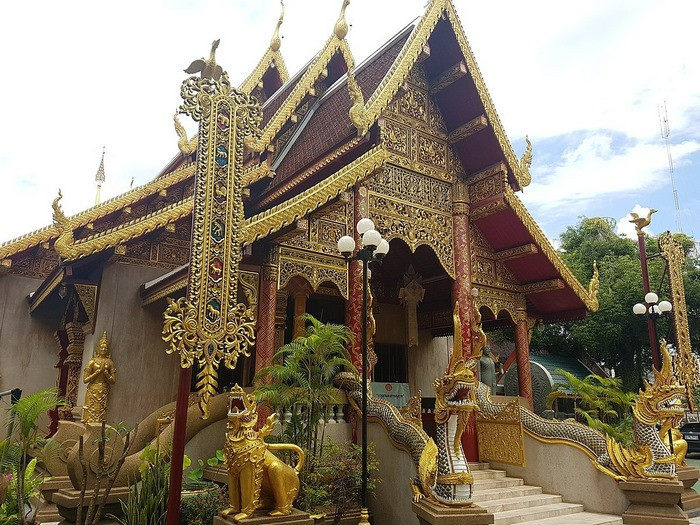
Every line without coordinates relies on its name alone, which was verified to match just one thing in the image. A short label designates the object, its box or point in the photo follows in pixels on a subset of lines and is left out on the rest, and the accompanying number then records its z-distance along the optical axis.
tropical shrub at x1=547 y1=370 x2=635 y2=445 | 9.61
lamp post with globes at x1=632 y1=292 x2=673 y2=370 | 10.73
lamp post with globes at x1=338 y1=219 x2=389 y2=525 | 5.34
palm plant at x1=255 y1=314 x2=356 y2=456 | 6.32
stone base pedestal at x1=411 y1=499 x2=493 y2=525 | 5.09
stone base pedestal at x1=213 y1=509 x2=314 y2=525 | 4.45
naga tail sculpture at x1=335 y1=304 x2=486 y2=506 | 5.32
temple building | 7.82
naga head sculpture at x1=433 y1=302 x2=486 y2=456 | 5.40
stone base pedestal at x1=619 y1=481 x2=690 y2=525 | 6.59
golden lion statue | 4.62
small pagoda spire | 30.66
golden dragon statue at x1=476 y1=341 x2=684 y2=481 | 6.95
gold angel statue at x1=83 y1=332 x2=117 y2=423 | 7.80
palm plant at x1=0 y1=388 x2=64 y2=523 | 4.60
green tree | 19.12
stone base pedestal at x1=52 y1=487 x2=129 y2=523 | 5.12
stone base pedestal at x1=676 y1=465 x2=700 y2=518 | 7.71
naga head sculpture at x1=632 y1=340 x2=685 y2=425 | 7.21
